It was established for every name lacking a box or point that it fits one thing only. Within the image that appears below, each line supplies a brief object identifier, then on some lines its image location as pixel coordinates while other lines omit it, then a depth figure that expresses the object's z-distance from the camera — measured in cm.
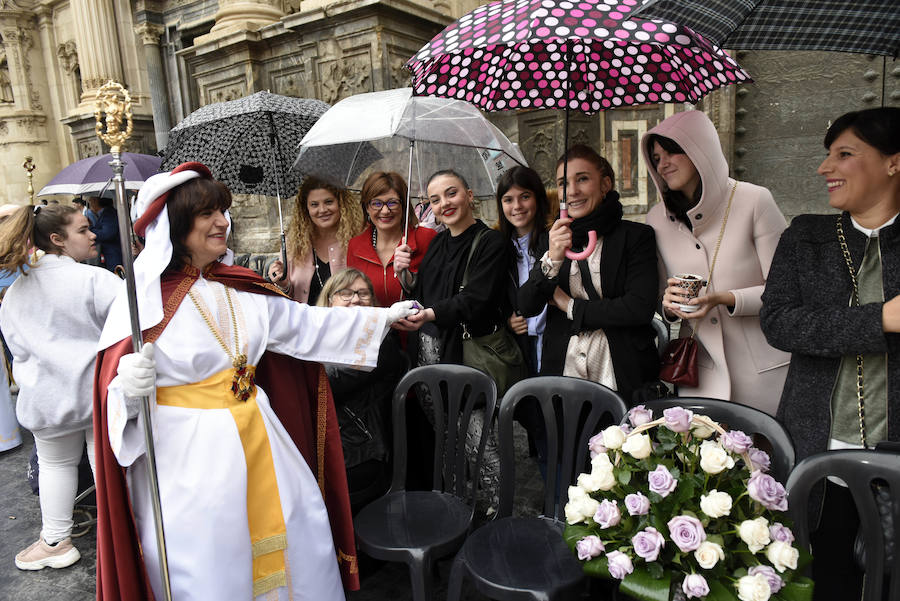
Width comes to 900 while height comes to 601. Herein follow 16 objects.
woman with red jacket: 338
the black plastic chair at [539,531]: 195
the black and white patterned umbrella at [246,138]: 362
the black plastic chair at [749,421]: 189
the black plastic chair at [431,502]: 219
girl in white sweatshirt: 324
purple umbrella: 522
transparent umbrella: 305
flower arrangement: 132
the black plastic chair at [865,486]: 159
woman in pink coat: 243
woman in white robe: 202
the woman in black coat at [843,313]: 185
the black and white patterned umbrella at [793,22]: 177
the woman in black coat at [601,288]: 258
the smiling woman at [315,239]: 375
